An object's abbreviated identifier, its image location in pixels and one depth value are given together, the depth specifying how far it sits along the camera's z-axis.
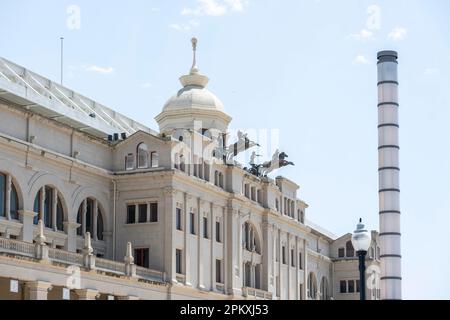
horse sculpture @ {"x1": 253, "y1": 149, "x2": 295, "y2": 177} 88.08
